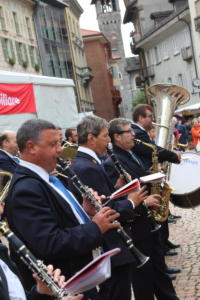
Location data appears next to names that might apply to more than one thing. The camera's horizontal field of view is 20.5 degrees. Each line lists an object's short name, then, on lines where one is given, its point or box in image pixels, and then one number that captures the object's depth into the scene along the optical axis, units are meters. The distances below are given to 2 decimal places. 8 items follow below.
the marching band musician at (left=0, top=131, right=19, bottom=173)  6.26
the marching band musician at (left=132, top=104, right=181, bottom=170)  6.33
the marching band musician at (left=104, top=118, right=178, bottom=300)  5.08
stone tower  104.44
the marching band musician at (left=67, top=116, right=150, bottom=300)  4.11
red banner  7.60
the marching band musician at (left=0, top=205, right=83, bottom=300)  2.63
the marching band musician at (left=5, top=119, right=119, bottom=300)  3.12
